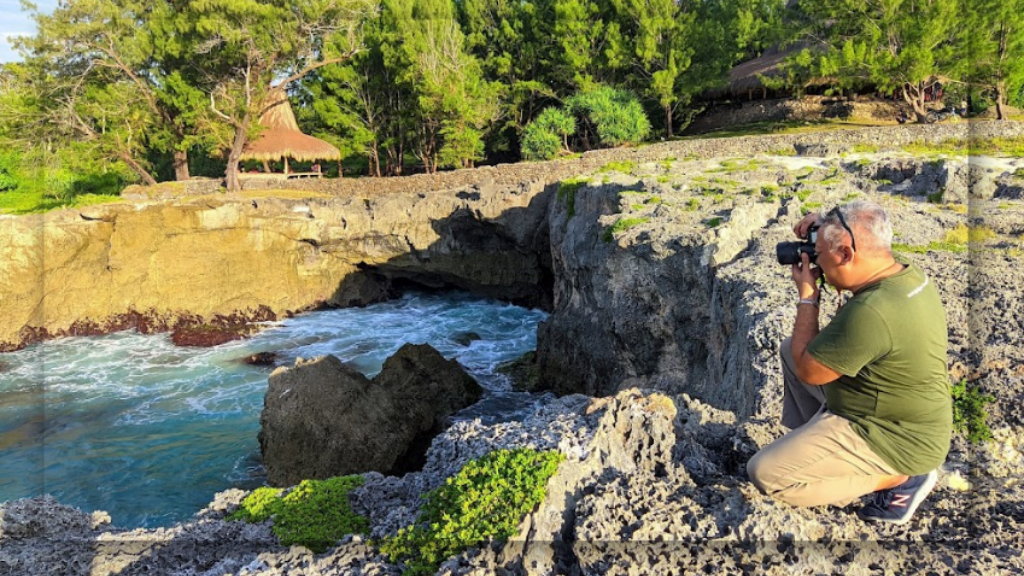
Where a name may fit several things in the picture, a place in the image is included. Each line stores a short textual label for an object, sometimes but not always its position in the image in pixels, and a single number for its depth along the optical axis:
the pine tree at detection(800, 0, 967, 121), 27.73
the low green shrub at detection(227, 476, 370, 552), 5.47
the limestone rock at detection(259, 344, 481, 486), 13.88
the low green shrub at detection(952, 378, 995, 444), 5.69
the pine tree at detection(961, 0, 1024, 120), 26.41
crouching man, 3.98
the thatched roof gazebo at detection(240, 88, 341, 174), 37.19
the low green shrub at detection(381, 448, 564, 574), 4.35
